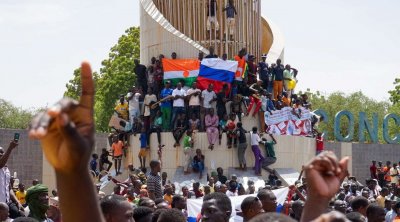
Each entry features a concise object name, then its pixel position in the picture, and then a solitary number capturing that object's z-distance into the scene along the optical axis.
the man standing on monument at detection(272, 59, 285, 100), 27.48
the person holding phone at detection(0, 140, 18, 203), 9.68
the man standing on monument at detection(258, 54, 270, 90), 27.16
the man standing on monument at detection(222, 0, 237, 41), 28.19
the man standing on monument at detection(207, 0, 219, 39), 28.03
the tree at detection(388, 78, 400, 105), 53.72
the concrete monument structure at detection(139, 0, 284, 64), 27.98
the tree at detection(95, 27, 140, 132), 43.41
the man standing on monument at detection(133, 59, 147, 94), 26.86
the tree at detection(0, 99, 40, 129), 63.89
